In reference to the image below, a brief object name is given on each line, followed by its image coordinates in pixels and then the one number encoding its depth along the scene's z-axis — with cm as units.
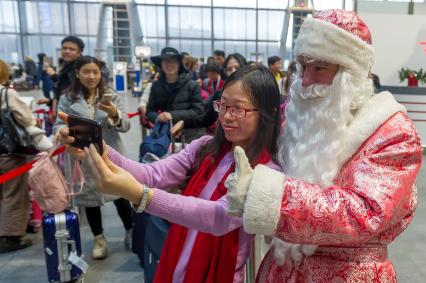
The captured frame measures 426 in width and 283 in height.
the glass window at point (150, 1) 2408
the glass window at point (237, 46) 2533
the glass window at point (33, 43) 2417
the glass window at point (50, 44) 2417
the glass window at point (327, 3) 2311
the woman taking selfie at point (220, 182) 115
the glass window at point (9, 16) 2344
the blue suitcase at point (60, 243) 264
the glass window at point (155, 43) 2475
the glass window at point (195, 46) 2523
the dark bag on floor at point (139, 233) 292
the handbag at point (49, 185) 252
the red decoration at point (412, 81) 714
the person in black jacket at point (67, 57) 373
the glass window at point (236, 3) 2466
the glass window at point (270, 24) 2503
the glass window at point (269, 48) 2561
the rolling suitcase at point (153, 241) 202
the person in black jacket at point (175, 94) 370
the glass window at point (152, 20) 2427
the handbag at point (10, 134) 323
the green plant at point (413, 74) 713
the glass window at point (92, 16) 2408
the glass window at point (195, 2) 2466
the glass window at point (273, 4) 2484
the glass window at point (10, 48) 2389
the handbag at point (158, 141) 300
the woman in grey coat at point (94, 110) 312
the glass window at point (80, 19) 2398
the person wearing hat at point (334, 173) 89
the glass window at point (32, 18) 2353
